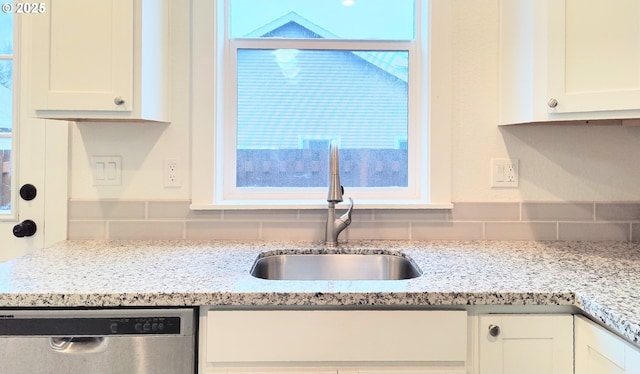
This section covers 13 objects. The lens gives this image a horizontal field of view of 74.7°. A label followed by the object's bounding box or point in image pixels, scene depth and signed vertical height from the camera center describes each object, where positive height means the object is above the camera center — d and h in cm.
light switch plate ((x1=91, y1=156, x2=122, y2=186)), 158 +5
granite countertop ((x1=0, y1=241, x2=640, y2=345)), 94 -24
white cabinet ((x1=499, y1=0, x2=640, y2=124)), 124 +39
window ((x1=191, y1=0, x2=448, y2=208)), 172 +36
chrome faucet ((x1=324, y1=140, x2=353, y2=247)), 149 -6
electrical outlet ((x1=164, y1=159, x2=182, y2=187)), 160 +5
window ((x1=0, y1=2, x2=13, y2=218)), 157 +29
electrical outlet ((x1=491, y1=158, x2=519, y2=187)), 162 +6
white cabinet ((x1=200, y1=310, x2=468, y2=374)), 98 -35
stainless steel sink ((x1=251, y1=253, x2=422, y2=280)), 146 -28
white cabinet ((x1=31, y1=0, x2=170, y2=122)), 130 +40
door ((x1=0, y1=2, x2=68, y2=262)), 156 +8
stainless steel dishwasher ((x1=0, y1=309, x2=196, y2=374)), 94 -36
